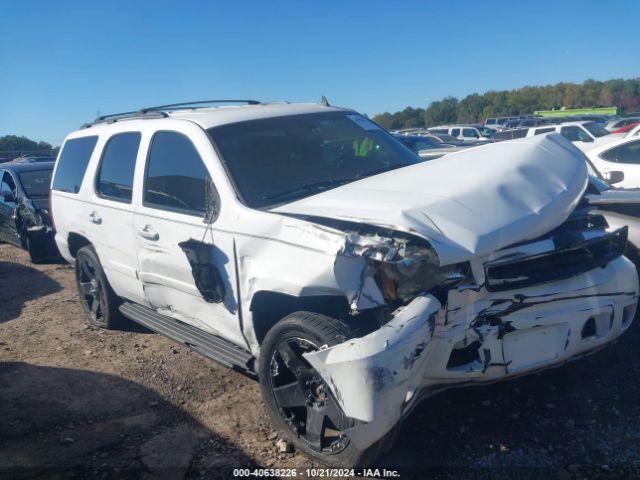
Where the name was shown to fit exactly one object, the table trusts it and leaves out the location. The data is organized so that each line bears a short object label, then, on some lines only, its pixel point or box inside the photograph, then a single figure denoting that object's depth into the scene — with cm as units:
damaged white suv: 265
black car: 895
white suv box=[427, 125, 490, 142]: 2786
